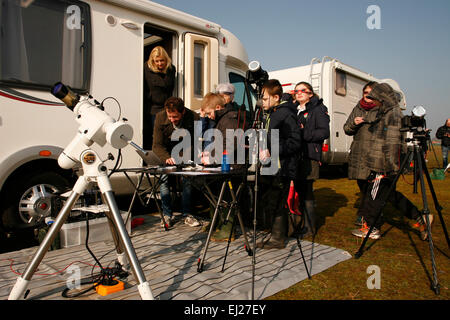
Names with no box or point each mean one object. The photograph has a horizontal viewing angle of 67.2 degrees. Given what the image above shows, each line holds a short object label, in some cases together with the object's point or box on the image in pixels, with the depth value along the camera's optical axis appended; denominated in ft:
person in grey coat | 12.21
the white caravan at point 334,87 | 27.50
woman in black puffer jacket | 13.20
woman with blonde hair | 14.77
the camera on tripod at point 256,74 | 8.90
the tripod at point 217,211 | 9.40
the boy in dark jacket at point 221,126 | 11.01
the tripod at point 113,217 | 6.19
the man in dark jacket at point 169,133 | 12.91
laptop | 7.27
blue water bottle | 10.10
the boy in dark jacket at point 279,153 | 11.17
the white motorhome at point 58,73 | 11.19
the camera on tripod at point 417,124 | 9.42
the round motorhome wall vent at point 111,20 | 13.43
